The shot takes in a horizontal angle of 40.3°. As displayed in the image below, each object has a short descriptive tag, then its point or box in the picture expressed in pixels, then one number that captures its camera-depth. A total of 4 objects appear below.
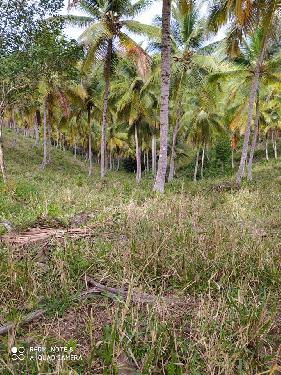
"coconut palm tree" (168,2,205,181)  24.34
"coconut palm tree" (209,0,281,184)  16.50
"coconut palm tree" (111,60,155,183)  28.84
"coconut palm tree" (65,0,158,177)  20.56
